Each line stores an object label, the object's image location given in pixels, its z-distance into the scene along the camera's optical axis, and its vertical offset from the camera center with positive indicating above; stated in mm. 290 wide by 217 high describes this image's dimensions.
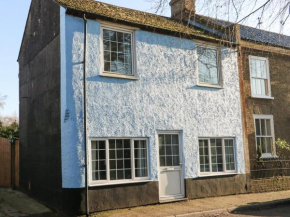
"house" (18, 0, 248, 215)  9523 +1162
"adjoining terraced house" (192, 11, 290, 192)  13438 +1523
